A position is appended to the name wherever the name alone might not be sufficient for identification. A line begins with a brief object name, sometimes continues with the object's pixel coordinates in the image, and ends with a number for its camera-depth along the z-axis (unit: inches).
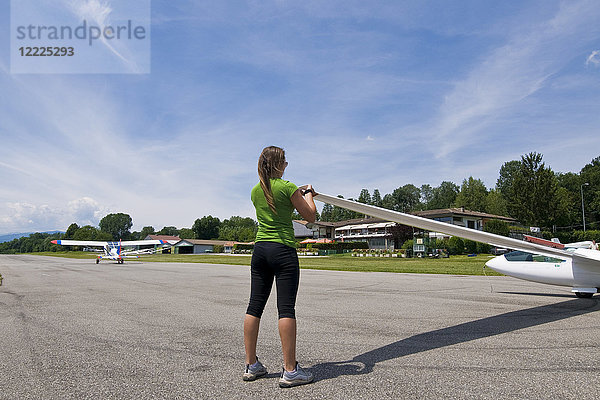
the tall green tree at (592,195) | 3181.6
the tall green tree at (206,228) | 5206.7
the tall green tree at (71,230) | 5880.9
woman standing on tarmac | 139.8
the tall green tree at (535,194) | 2132.1
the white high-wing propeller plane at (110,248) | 1542.3
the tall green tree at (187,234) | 5854.3
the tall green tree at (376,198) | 4899.6
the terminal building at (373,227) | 2557.3
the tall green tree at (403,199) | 4615.9
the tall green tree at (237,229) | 4423.0
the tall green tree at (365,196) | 5024.6
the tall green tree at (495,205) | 3476.9
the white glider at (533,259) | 219.0
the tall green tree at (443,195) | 4451.3
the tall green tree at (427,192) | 5123.0
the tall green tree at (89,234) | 5226.4
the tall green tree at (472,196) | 3592.5
